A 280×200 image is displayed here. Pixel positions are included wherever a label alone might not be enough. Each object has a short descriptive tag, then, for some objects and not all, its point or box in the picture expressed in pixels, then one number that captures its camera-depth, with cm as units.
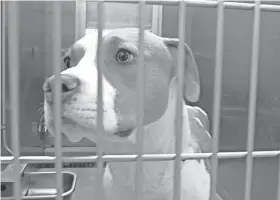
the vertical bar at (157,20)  132
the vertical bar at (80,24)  120
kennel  125
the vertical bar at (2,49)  90
